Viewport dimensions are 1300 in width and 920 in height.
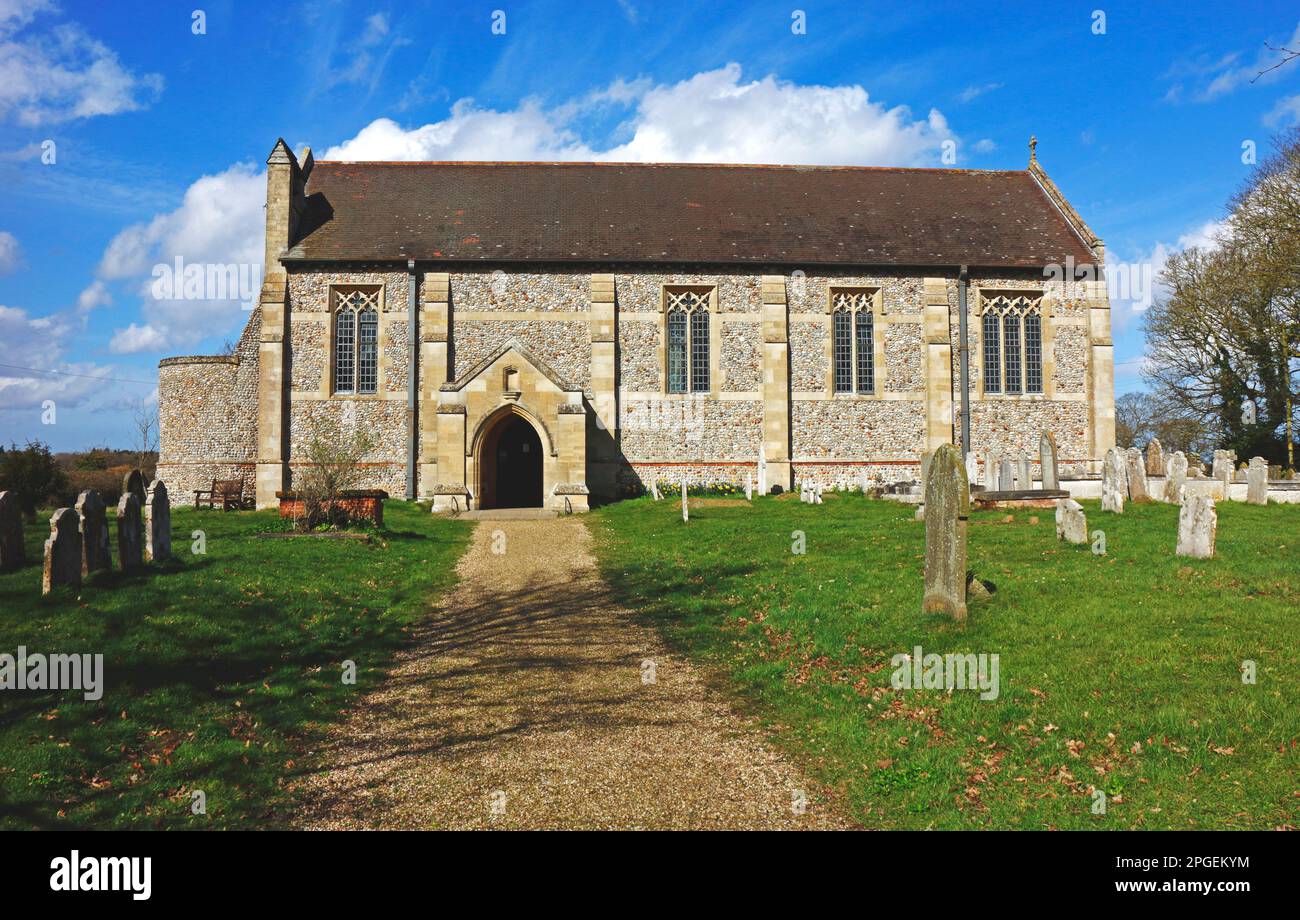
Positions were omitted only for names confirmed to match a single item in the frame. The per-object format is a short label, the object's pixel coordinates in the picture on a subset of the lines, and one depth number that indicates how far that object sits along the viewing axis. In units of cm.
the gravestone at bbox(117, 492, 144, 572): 1103
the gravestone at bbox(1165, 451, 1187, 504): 1861
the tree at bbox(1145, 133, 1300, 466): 2894
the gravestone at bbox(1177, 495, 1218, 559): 1087
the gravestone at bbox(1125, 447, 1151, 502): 1919
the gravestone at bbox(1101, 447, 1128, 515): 1714
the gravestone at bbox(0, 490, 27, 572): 1061
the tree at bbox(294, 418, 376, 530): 1647
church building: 2631
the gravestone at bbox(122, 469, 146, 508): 1411
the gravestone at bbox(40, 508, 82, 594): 934
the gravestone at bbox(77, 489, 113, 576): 1025
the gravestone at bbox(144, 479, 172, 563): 1173
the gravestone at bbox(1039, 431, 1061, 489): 2067
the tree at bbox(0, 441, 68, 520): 1995
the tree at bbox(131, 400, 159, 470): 3550
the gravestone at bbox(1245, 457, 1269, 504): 1950
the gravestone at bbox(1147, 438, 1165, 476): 2205
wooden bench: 2436
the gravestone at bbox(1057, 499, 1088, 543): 1271
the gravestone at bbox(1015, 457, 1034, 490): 2070
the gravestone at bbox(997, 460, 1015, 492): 2105
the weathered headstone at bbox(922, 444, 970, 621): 876
